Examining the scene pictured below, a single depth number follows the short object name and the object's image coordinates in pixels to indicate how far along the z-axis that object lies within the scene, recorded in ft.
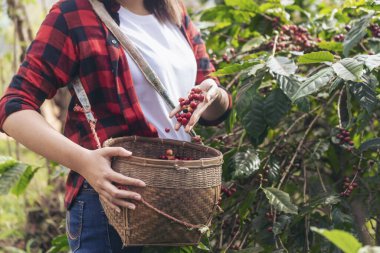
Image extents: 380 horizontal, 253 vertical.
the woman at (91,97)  7.31
